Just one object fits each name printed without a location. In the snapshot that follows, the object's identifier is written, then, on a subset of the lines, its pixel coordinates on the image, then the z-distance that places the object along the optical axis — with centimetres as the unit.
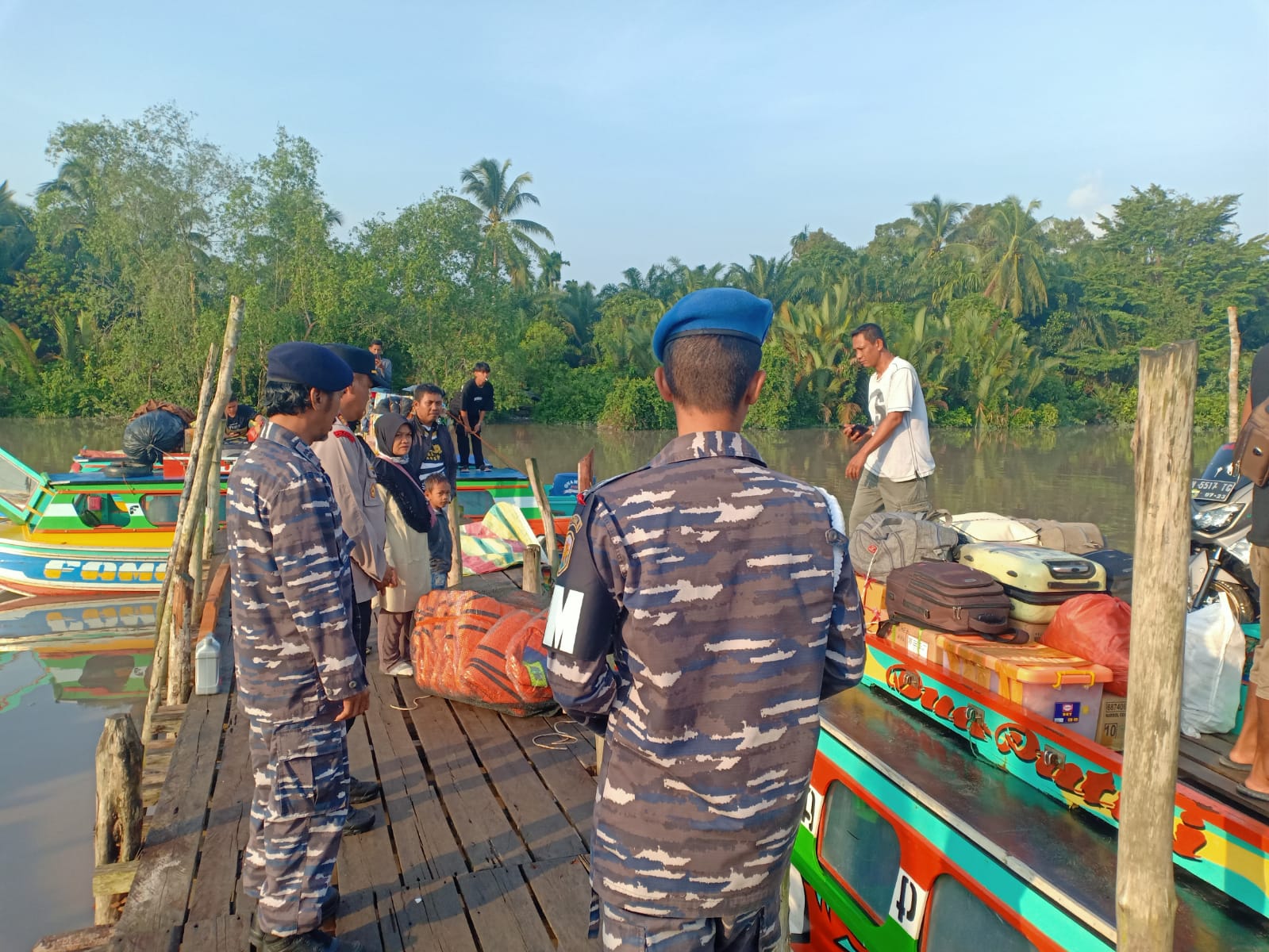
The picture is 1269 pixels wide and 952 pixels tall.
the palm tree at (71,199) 3441
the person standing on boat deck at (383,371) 1003
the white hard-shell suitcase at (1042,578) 386
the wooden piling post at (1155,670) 201
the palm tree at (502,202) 4097
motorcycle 491
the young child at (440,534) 650
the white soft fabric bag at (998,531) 542
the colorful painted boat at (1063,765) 259
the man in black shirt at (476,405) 1177
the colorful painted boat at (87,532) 1130
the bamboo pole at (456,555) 828
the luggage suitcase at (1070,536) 544
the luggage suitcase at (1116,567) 459
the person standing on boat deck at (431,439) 712
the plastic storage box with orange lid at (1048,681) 335
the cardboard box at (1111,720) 349
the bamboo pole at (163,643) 620
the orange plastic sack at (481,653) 505
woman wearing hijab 515
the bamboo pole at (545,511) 841
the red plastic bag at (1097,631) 346
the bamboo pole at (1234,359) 821
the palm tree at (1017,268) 4106
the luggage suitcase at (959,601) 385
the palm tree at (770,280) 3931
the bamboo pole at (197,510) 618
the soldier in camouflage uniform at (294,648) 268
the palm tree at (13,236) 3428
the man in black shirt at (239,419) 1196
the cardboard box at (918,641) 390
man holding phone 564
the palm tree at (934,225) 4869
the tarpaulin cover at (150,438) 1148
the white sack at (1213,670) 343
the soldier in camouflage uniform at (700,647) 158
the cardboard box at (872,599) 451
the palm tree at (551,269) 4278
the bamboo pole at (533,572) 806
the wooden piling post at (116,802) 394
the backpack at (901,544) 466
